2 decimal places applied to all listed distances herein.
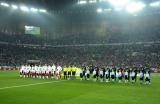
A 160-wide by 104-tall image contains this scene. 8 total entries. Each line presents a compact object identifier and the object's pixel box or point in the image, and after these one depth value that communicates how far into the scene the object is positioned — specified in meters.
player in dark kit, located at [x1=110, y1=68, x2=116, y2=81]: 27.25
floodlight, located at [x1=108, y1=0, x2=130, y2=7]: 59.92
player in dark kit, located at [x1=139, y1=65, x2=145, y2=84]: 26.09
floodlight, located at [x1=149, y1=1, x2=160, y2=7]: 58.17
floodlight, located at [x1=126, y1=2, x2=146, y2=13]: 57.72
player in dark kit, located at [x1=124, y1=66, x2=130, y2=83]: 26.99
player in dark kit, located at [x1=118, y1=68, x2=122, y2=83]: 27.01
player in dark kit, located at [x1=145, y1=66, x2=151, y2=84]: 25.46
